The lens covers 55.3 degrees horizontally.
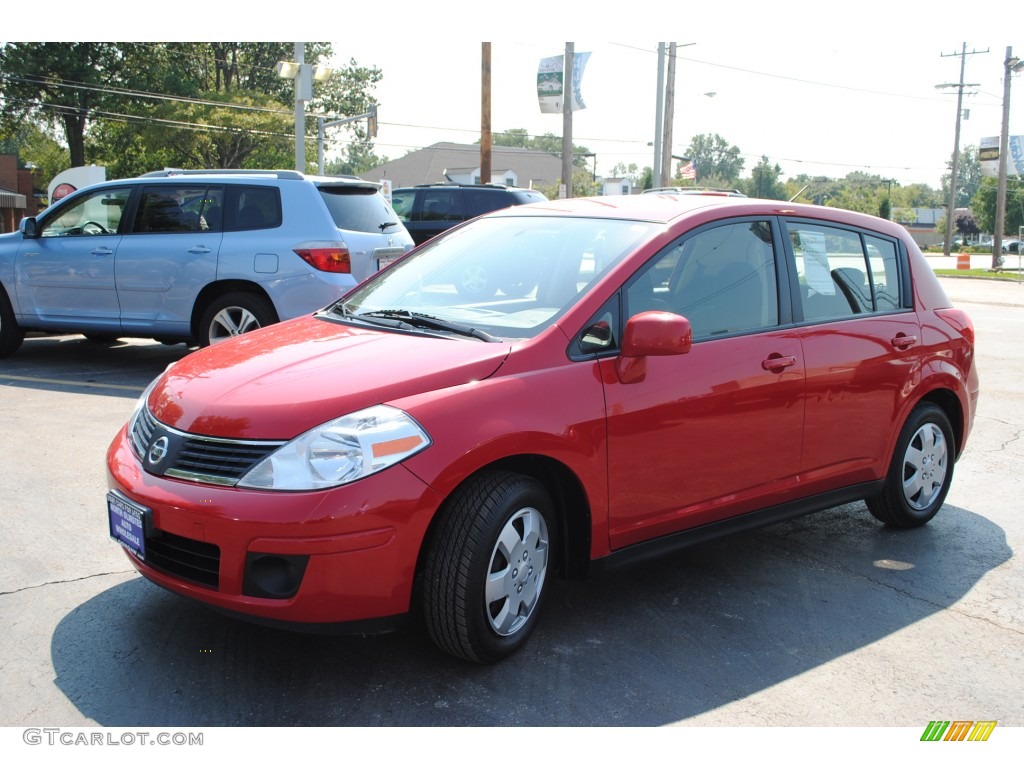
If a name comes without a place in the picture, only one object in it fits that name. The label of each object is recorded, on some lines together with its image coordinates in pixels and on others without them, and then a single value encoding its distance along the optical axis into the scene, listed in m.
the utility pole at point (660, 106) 26.48
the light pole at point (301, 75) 20.50
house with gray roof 72.81
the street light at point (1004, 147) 47.31
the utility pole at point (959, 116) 59.00
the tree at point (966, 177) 166.00
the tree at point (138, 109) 43.88
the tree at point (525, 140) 129.80
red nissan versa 3.20
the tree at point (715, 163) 132.40
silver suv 8.72
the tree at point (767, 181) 97.21
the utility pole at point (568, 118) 30.03
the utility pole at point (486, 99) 26.48
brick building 46.84
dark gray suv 17.25
